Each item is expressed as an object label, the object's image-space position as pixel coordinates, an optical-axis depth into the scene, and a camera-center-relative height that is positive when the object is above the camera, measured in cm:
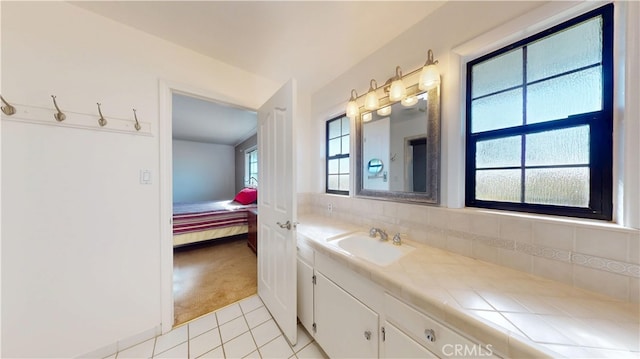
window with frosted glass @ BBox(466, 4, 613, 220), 82 +28
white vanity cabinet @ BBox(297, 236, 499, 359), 71 -68
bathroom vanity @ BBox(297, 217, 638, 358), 57 -46
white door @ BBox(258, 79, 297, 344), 138 -24
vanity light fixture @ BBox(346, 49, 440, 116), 123 +66
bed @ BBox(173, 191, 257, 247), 293 -73
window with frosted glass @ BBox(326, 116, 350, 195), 213 +26
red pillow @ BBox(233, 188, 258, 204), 412 -41
